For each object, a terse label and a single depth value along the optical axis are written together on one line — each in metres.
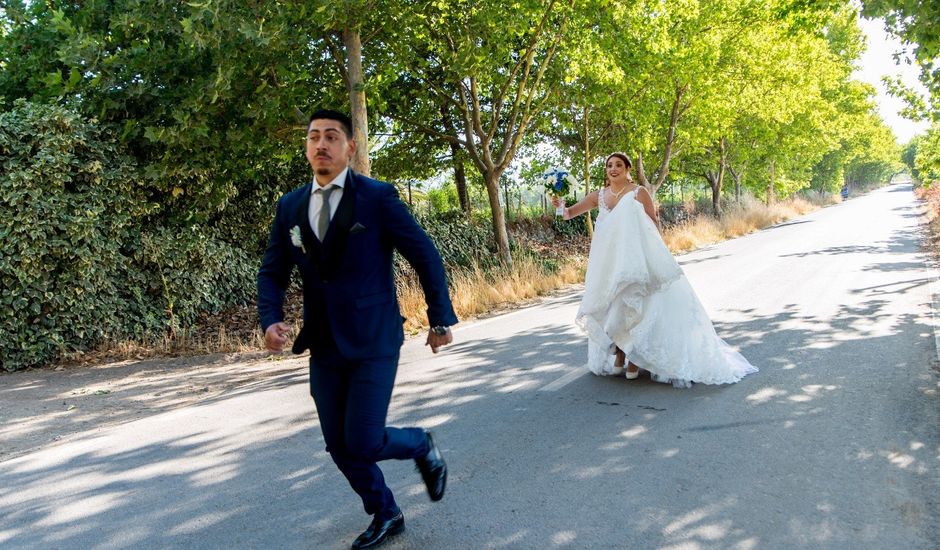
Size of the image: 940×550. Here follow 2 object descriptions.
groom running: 3.12
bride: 6.02
